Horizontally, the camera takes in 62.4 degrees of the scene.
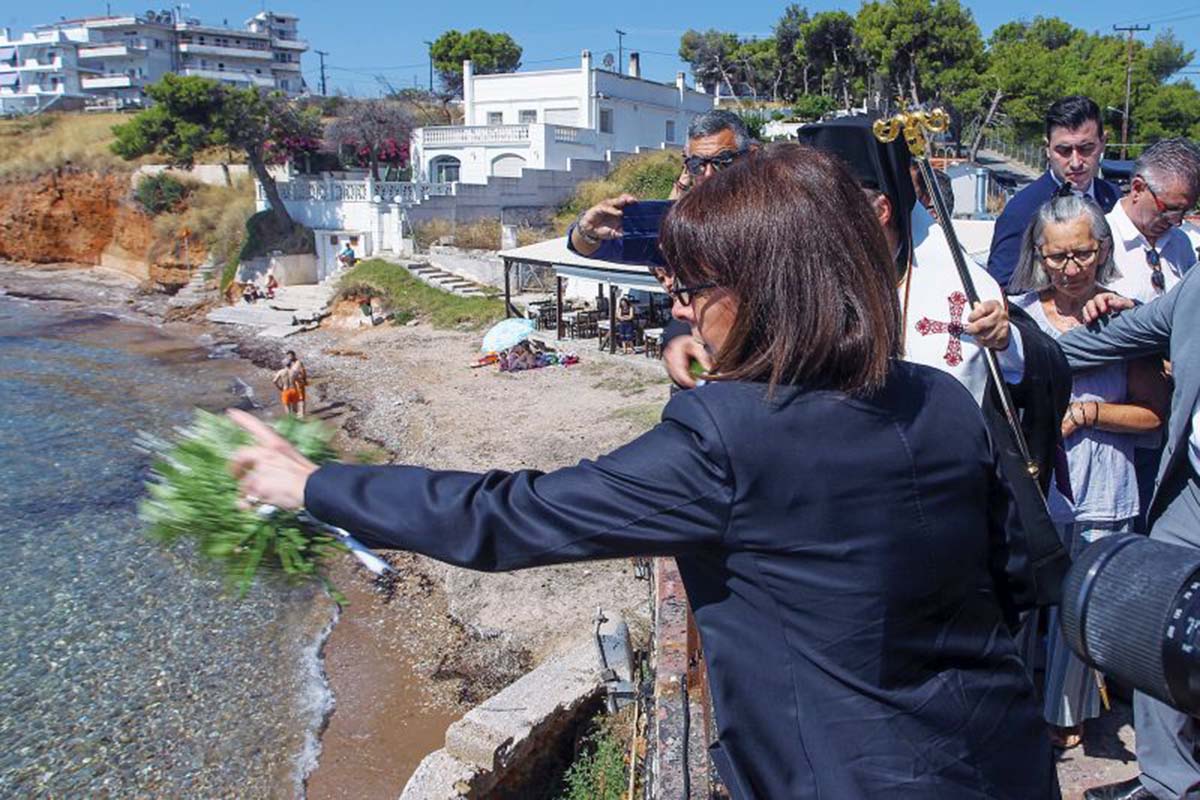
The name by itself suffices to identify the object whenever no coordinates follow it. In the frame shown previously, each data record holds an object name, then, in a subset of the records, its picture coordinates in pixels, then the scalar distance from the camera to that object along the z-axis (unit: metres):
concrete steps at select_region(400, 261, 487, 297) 28.92
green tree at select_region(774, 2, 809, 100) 58.84
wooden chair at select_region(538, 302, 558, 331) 24.30
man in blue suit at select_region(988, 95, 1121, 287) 4.33
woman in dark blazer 1.49
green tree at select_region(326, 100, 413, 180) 40.44
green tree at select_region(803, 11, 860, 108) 51.84
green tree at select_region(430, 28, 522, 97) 61.88
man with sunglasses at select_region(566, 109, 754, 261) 3.59
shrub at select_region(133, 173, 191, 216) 42.00
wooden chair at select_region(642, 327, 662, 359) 20.66
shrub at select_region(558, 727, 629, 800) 6.39
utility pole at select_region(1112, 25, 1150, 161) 34.59
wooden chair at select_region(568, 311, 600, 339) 23.11
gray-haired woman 3.55
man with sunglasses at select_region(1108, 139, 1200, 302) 4.02
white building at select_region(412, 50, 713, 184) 37.19
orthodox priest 2.95
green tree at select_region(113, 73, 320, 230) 35.91
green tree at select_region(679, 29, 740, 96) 64.75
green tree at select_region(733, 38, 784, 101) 61.25
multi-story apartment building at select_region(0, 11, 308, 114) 90.62
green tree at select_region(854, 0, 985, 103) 40.41
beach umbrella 20.55
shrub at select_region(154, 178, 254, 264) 38.47
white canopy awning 18.95
